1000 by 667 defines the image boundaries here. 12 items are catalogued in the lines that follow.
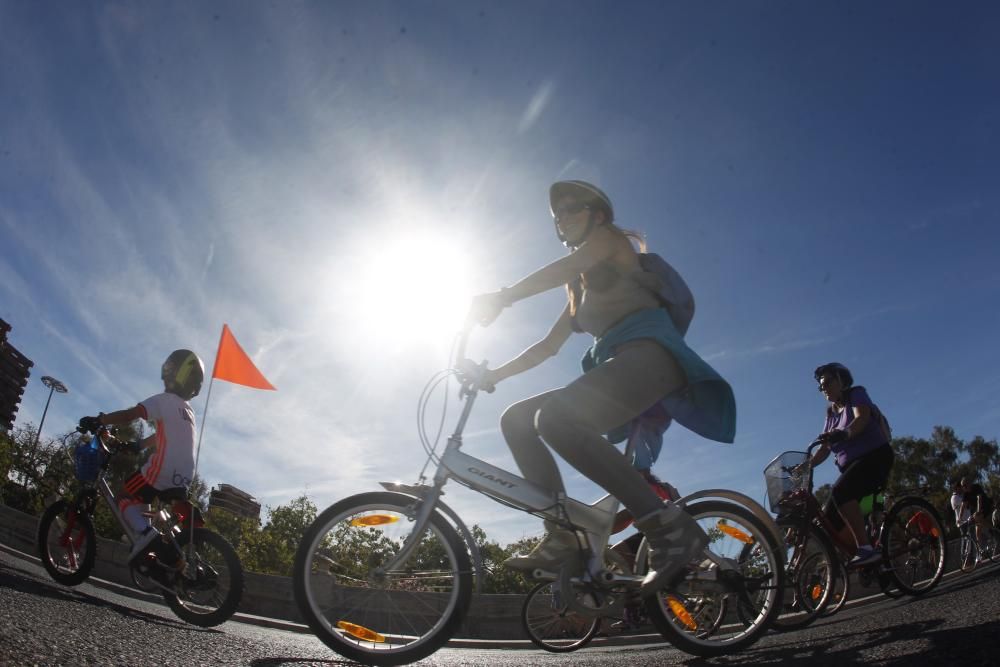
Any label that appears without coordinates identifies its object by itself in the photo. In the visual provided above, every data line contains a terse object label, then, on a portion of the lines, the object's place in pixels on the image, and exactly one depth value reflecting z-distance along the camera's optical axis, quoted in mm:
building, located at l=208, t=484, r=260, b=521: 47750
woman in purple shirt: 5863
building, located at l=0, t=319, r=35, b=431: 46438
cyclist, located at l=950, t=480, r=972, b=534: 11625
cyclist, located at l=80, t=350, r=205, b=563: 4988
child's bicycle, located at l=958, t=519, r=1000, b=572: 11031
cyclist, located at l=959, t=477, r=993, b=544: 11164
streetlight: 69938
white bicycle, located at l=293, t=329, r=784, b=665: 2631
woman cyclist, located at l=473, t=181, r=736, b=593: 2715
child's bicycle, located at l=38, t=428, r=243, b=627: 4688
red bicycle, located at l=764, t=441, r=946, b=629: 5445
